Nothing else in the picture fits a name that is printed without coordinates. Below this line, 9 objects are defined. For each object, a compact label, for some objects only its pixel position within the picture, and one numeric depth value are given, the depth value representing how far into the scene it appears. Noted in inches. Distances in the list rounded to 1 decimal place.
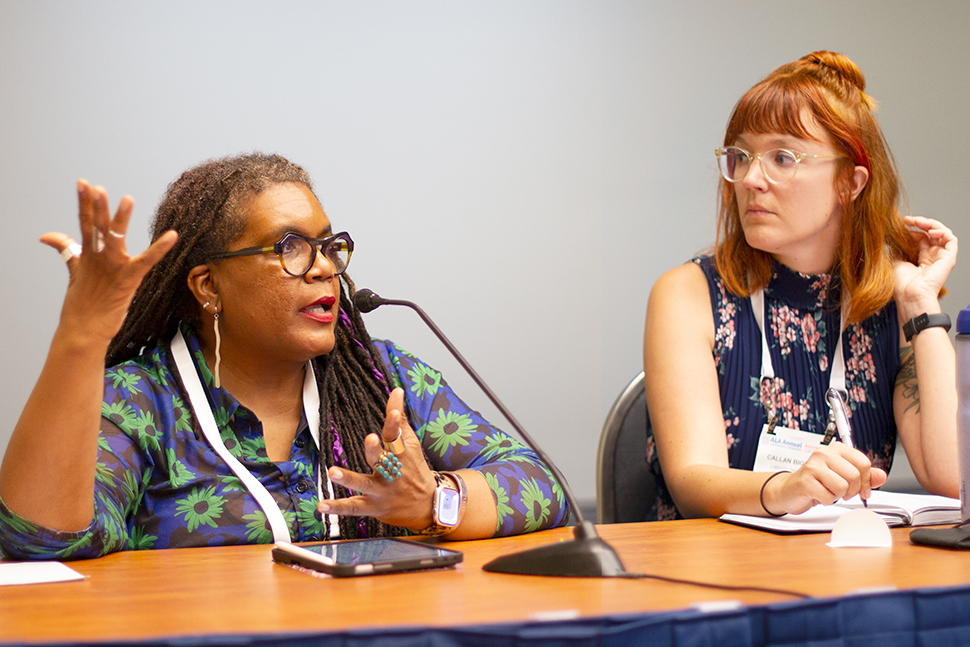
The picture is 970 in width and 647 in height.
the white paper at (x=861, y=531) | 105.8
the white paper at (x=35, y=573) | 100.0
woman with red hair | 122.1
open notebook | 109.9
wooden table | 94.0
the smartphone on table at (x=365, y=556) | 100.0
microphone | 98.9
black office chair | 126.2
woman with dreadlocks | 103.5
